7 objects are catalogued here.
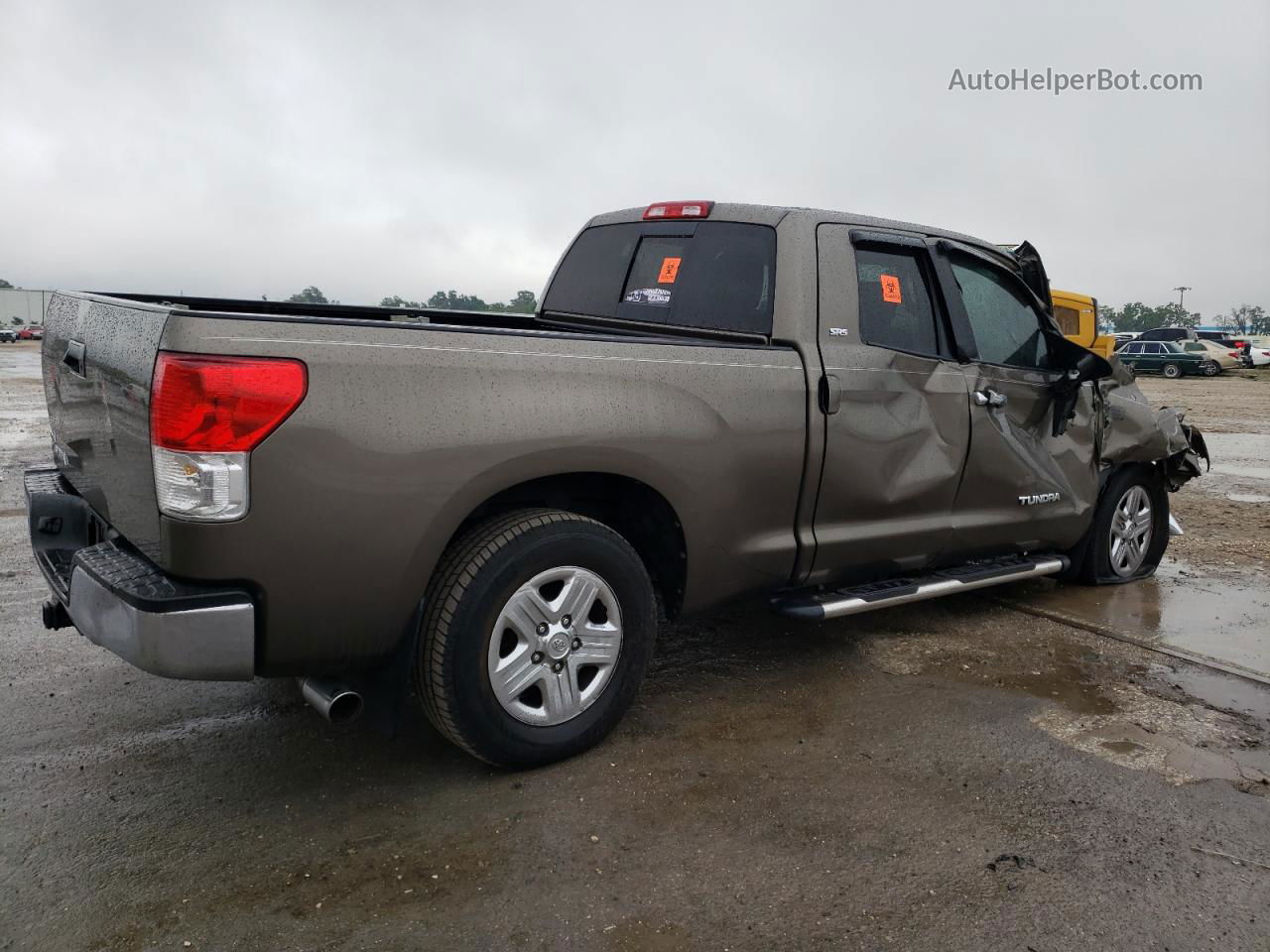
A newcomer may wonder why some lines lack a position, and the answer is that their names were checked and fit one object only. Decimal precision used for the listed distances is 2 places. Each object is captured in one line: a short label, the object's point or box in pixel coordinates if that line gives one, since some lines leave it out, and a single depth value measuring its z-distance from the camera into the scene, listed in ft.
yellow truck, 42.91
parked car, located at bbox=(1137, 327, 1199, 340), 126.82
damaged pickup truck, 9.05
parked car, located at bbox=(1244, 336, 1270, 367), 134.21
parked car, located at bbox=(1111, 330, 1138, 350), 153.58
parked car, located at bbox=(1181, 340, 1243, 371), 115.55
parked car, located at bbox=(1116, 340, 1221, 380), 115.34
